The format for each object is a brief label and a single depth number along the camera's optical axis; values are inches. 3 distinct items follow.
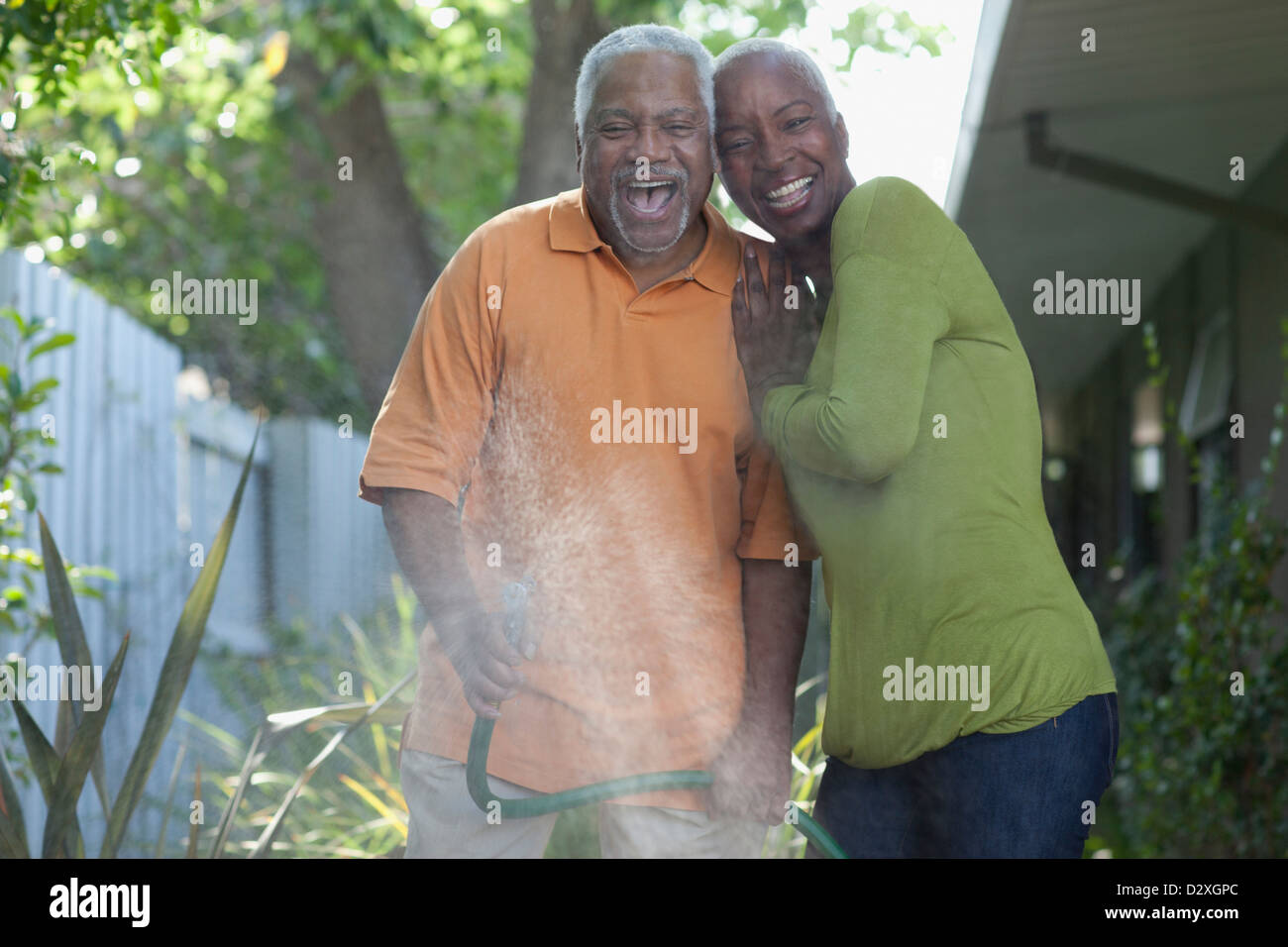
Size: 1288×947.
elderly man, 84.7
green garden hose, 86.2
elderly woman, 75.4
